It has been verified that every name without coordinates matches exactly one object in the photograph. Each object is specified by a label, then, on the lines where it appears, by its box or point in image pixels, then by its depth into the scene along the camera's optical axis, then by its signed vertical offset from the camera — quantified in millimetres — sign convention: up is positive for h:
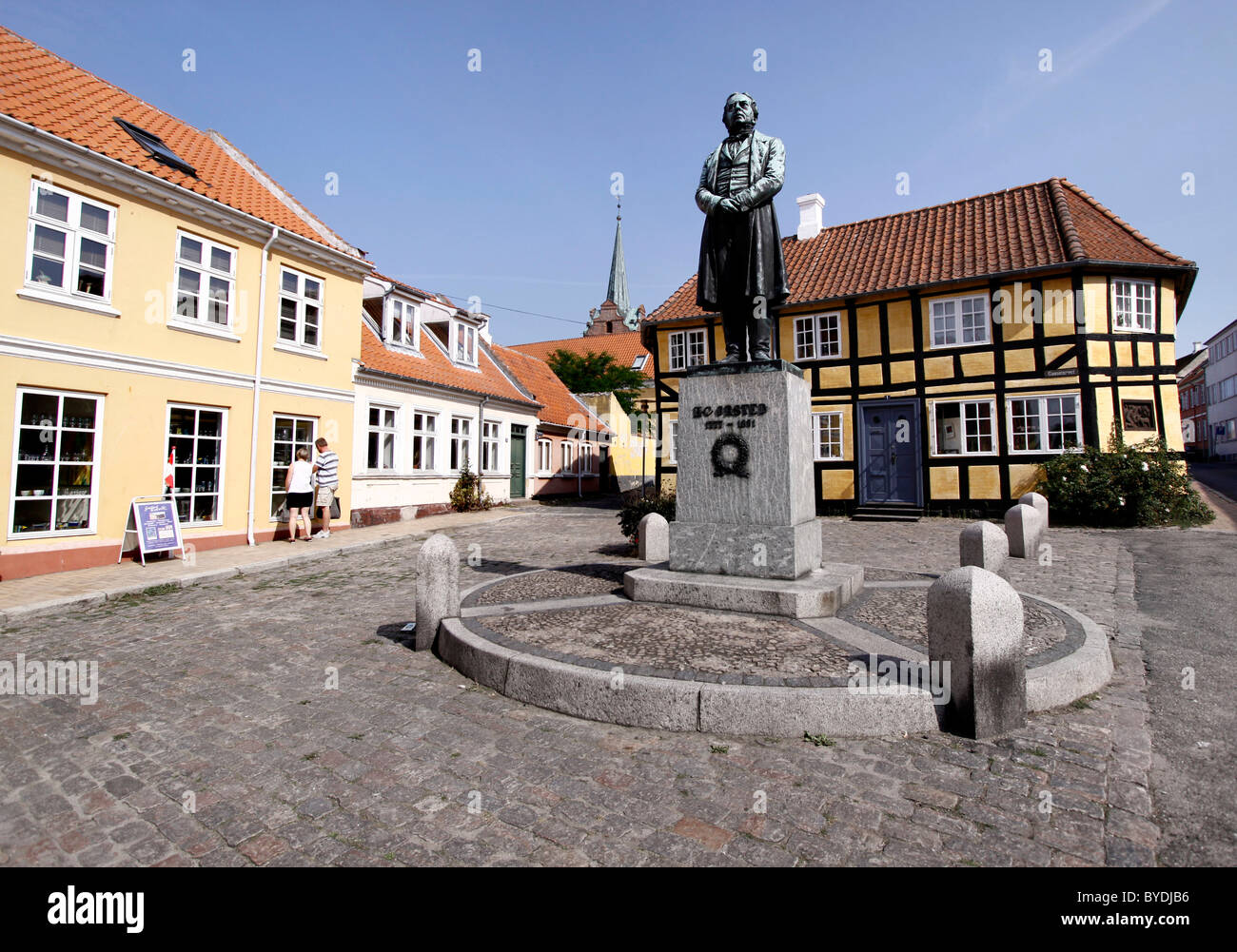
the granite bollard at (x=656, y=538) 9180 -457
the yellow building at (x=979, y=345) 14758 +4208
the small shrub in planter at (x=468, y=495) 19234 +441
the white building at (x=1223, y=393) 45750 +8650
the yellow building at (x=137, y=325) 8953 +3221
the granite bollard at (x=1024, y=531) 9773 -394
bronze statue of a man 6258 +2874
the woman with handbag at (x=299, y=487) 12211 +449
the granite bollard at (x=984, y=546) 7785 -515
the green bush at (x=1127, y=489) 13367 +375
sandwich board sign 9901 -242
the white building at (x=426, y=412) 16016 +2974
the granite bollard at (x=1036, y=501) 11523 +86
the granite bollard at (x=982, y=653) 3445 -839
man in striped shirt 13172 +730
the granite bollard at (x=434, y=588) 5320 -687
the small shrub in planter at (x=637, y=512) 10594 -67
